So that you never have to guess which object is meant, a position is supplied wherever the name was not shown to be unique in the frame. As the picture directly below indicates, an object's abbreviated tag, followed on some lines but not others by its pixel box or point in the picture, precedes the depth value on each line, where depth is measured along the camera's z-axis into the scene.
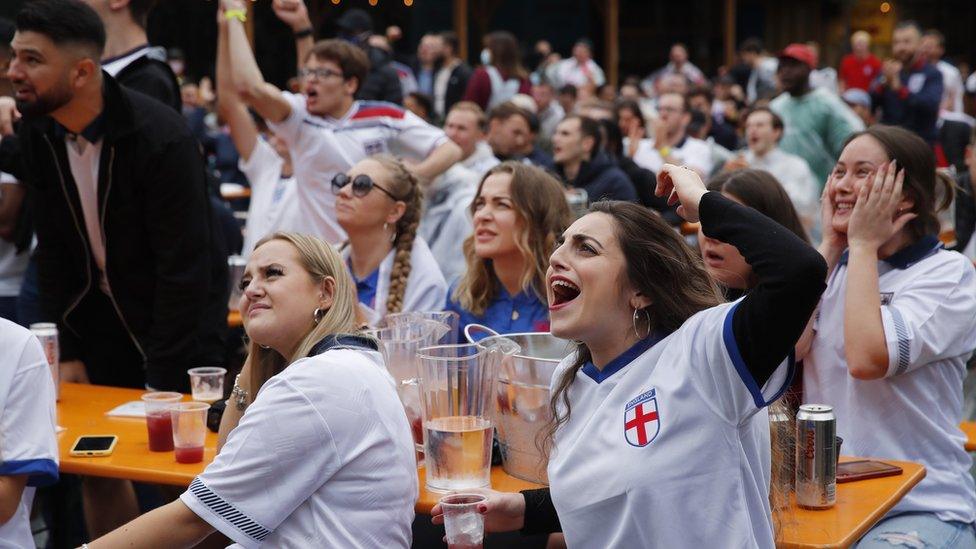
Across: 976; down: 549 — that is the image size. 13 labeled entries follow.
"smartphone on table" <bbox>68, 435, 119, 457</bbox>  6.21
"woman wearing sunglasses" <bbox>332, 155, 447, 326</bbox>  8.23
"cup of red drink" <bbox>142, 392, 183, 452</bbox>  6.23
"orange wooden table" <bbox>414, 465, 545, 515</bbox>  5.23
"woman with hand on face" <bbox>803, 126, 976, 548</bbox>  5.74
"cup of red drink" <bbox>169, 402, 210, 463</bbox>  6.03
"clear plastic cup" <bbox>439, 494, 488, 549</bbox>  4.40
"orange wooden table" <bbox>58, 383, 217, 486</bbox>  5.93
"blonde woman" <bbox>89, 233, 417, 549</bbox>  4.59
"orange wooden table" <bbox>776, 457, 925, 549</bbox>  4.83
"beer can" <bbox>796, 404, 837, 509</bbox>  5.17
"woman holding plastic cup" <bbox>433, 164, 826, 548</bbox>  4.07
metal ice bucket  5.23
